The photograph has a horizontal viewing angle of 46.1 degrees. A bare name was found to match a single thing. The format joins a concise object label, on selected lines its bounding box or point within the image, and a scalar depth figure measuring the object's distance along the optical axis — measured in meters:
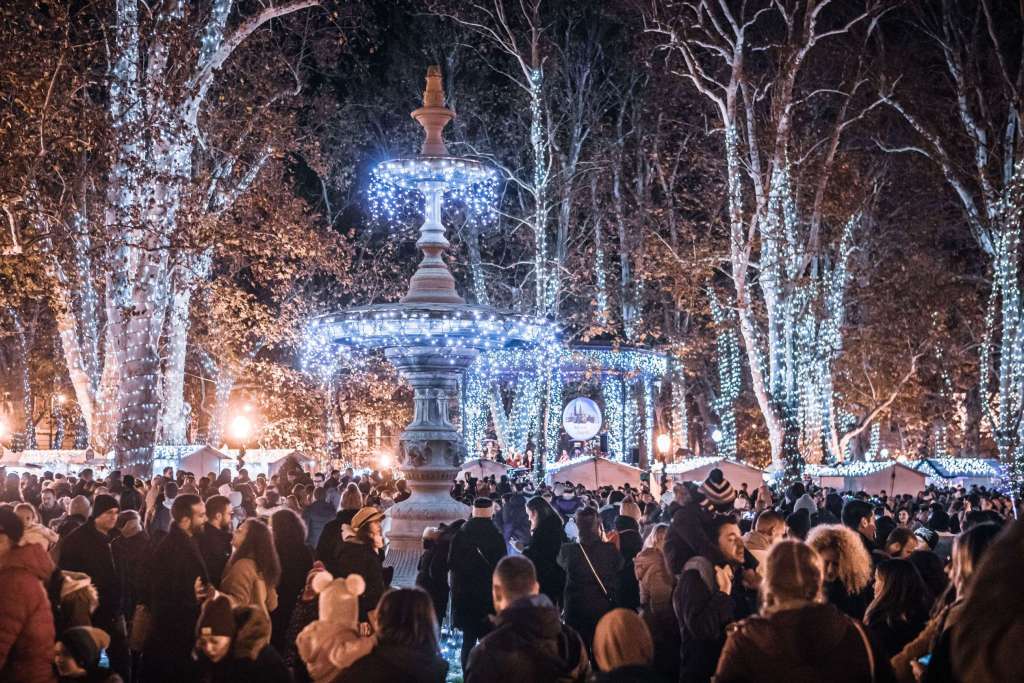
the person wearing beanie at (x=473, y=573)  10.55
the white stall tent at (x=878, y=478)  26.28
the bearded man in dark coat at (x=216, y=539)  9.32
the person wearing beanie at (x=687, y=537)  8.48
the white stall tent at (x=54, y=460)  27.11
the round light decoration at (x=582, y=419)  43.00
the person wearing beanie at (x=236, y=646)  6.09
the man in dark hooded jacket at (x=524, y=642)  5.43
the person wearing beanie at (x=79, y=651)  6.48
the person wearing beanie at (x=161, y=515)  12.44
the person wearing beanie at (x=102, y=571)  9.48
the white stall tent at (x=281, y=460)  33.64
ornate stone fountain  16.86
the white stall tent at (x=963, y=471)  28.81
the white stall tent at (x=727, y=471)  24.15
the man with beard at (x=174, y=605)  7.88
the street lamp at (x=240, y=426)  42.61
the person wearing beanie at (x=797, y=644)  4.88
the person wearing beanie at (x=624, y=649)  5.14
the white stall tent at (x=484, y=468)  31.76
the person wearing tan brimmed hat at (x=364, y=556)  8.97
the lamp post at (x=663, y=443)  34.92
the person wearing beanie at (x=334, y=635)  5.51
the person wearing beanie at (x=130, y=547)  9.92
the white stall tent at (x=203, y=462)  27.67
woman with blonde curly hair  7.38
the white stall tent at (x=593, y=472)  26.89
